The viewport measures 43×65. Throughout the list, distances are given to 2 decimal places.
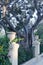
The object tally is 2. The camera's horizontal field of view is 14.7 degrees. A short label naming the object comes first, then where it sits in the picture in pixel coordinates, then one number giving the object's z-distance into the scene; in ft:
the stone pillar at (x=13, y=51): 16.84
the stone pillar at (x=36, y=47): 26.26
